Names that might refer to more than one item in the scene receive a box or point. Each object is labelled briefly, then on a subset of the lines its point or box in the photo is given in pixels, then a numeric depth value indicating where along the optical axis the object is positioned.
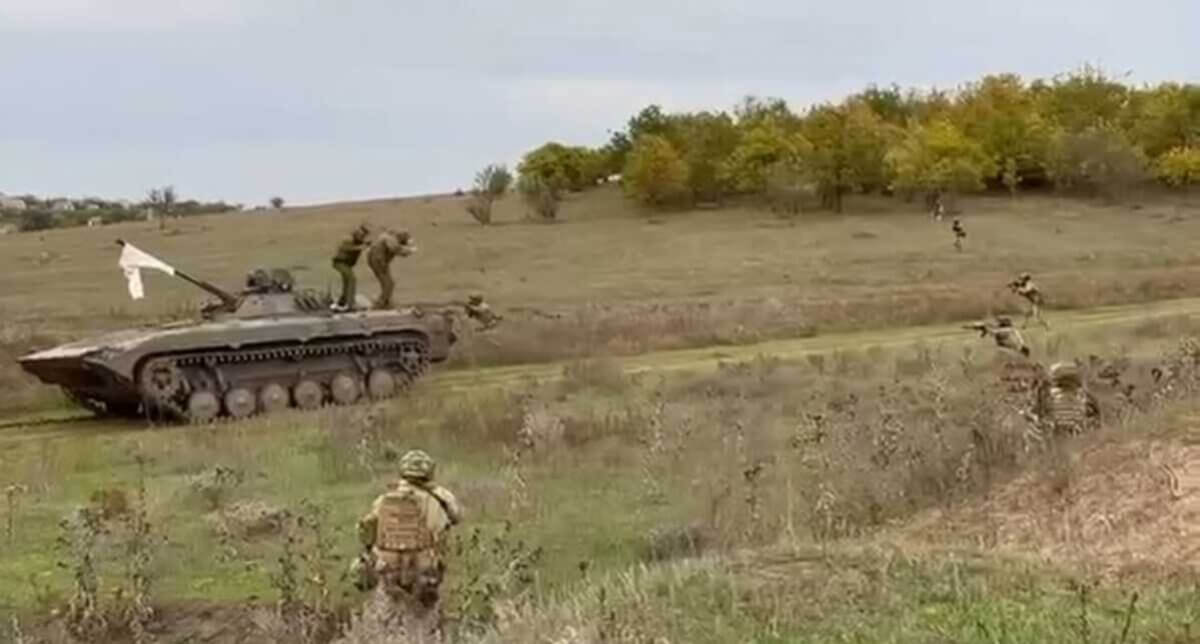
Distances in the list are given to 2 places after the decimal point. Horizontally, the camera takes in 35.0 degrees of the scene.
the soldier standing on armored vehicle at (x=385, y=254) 27.34
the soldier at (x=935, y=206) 59.09
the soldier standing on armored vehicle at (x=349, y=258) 26.53
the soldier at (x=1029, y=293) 23.53
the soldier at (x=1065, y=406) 14.95
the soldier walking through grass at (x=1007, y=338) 19.42
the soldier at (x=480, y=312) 28.38
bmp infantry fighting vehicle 23.12
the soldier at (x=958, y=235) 50.78
